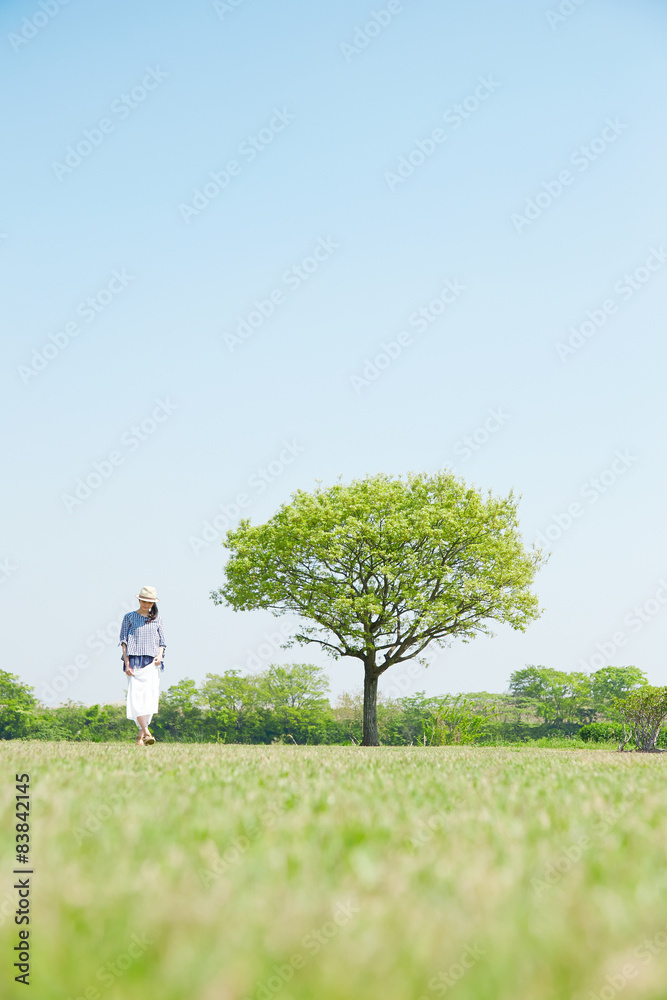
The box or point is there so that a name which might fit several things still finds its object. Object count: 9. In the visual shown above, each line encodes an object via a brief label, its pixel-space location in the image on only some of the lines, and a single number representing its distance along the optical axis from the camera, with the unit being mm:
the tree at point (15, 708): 34469
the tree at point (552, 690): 39406
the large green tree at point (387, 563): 26531
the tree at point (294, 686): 37812
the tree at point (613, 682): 42062
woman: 13344
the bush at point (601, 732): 27719
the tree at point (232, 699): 35031
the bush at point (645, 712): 22531
